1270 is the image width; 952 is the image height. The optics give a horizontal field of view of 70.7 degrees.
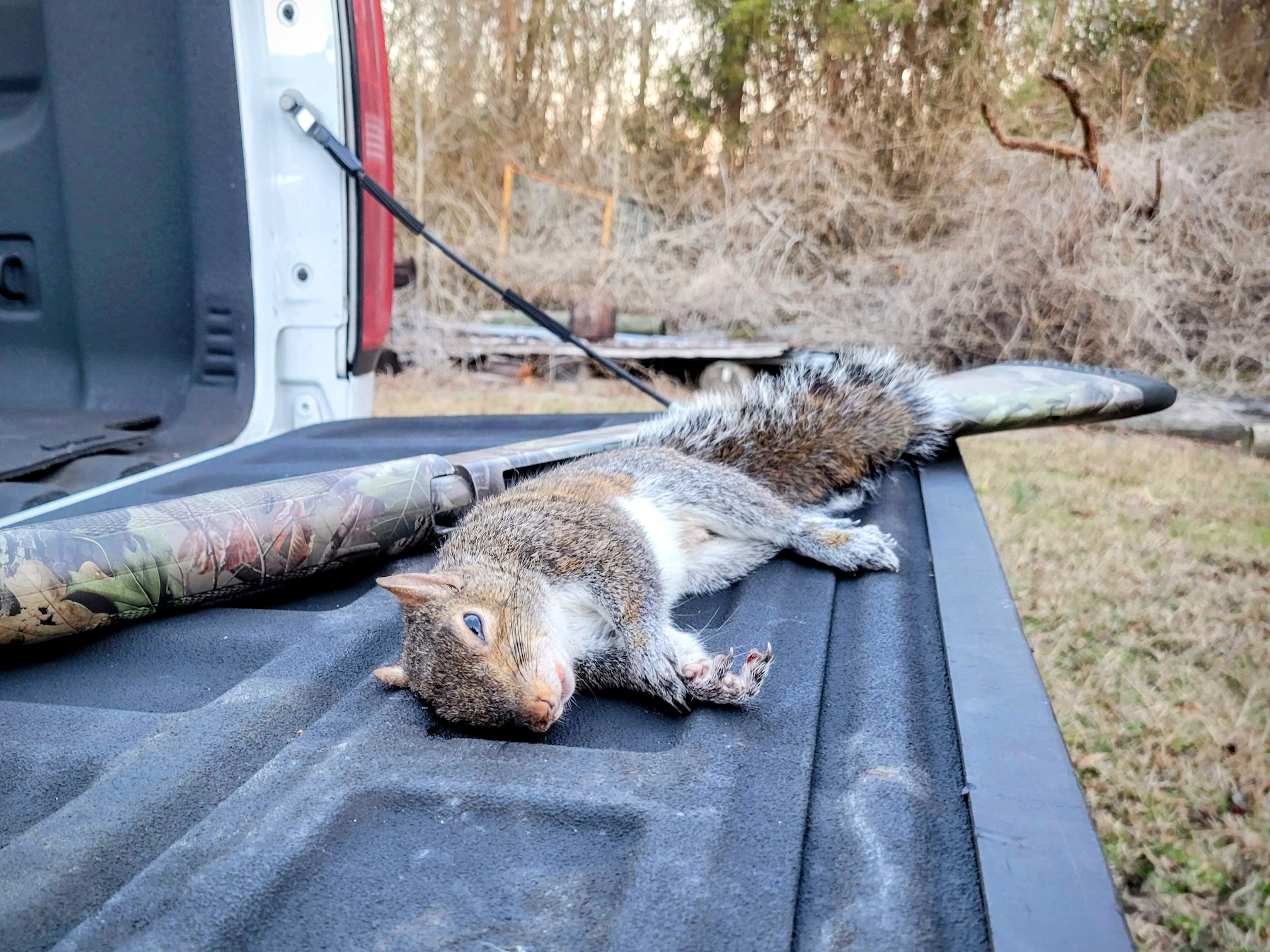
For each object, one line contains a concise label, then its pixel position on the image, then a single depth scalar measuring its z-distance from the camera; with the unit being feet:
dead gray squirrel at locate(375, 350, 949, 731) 1.11
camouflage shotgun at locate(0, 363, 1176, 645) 1.25
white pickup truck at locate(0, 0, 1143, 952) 0.77
